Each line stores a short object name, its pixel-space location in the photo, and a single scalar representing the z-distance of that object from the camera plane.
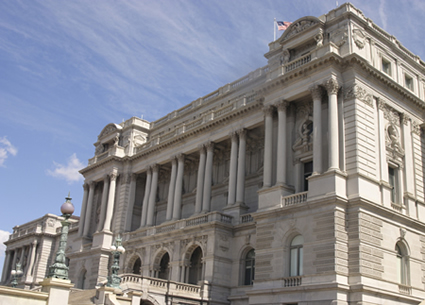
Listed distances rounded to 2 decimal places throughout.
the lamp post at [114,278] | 32.47
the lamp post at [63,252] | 22.28
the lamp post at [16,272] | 48.62
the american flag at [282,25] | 43.03
